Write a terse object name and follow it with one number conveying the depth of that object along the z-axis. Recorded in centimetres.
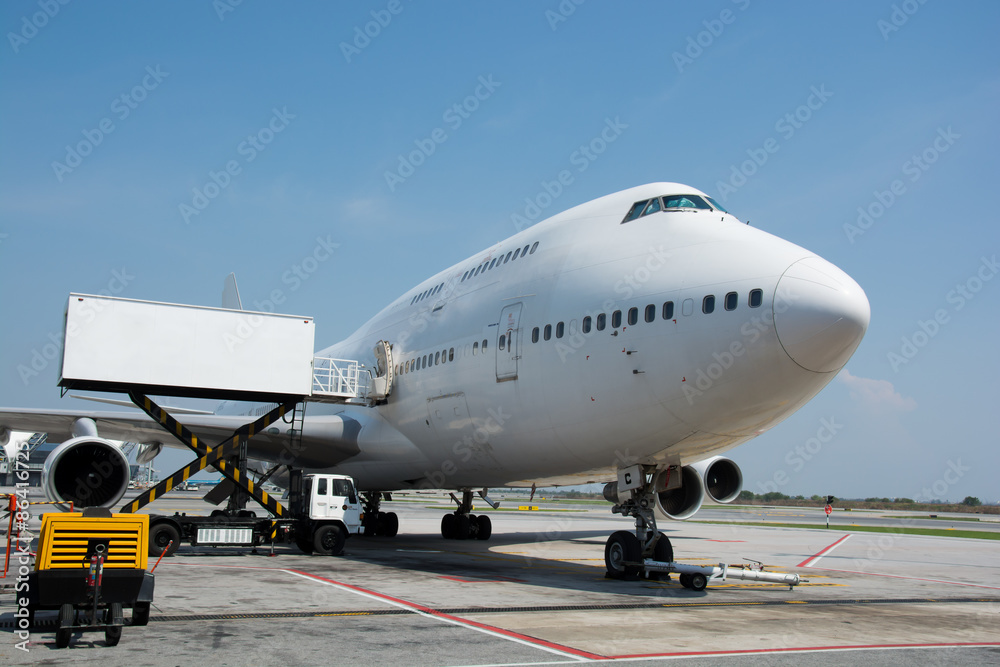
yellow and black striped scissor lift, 1453
